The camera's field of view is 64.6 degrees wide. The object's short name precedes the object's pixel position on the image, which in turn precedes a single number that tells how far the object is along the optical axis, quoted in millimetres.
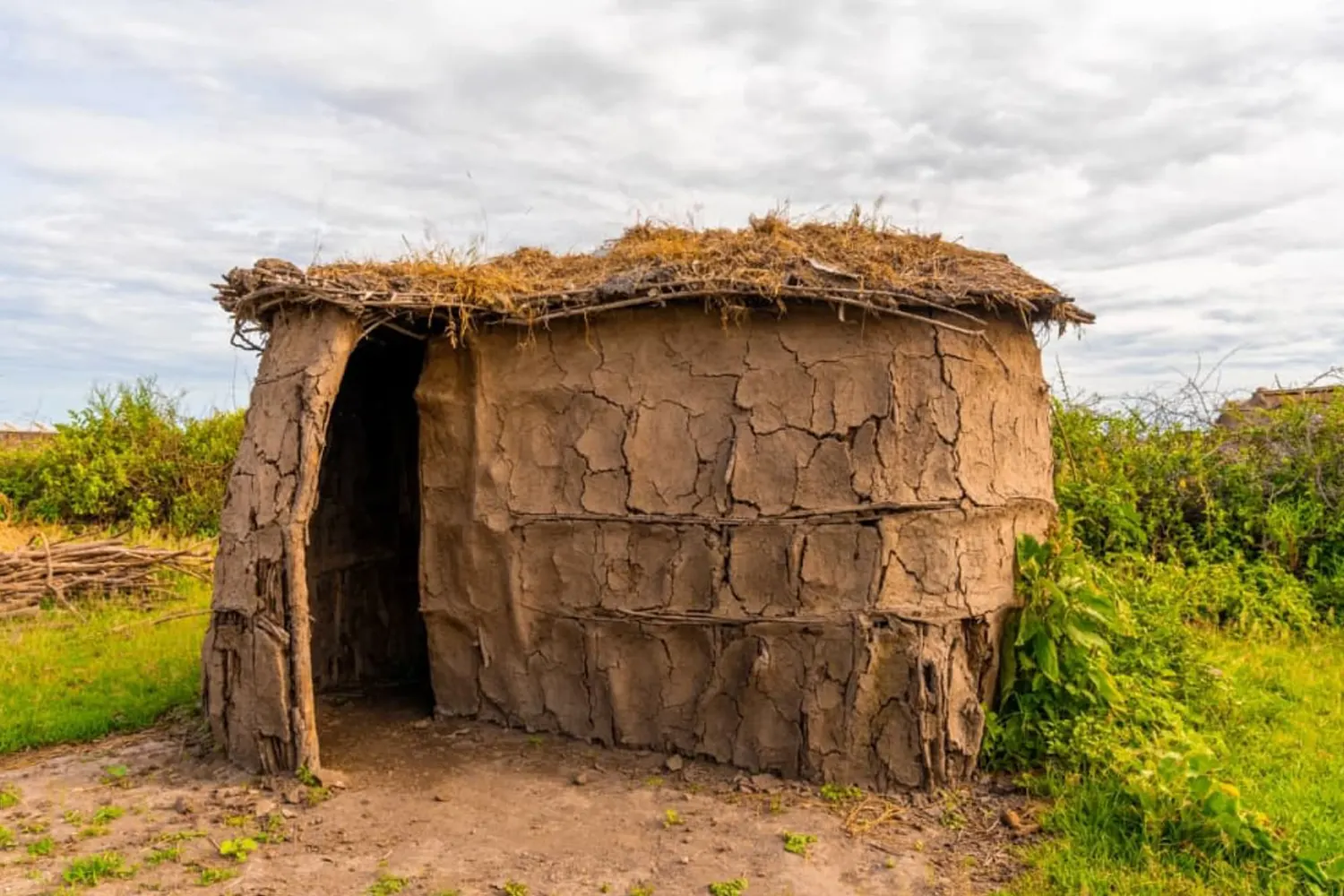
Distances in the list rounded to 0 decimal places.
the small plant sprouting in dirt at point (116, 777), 5074
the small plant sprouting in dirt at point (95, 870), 3971
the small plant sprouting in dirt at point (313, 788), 4770
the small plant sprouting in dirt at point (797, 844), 4277
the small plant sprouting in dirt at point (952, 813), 4609
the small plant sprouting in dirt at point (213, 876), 3969
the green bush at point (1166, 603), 4293
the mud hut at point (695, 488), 4926
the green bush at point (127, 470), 14102
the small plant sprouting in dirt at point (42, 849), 4211
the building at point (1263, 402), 10203
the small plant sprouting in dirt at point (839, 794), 4797
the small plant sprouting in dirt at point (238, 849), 4191
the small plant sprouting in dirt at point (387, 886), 3912
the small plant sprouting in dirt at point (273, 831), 4367
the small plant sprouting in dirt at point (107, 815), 4566
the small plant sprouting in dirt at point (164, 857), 4141
